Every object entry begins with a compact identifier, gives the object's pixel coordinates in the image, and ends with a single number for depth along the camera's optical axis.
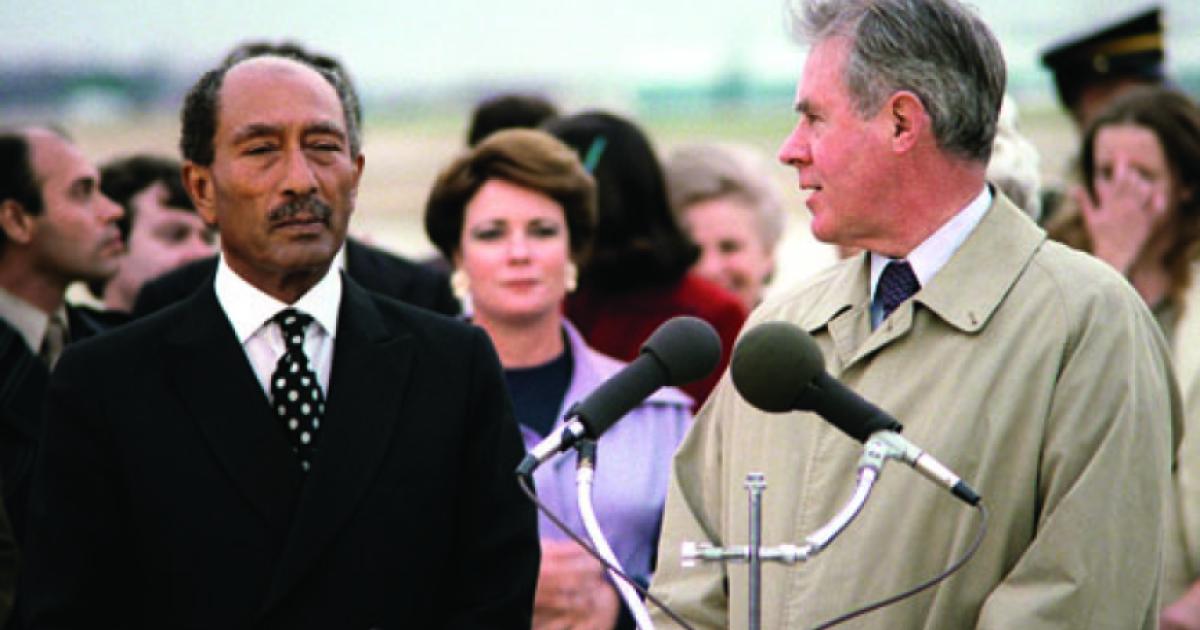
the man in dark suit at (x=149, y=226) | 11.87
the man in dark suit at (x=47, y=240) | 9.77
